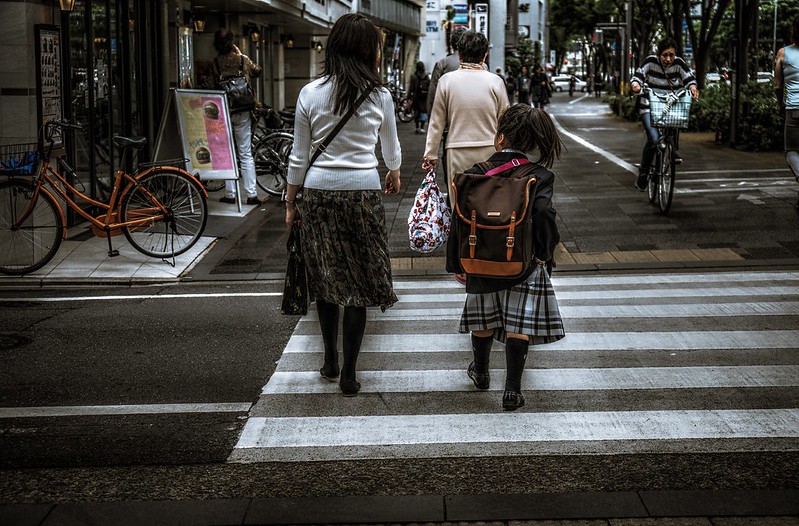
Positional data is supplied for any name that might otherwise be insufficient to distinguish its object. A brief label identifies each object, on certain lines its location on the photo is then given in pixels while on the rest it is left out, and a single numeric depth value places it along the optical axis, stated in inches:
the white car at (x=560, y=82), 3342.5
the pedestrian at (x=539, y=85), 1710.1
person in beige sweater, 321.1
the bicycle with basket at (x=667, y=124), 490.3
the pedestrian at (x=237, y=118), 553.9
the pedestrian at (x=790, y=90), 435.8
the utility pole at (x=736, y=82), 834.2
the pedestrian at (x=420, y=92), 1175.0
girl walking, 211.5
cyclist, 497.4
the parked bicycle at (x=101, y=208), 373.7
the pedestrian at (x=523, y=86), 1667.1
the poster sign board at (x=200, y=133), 526.6
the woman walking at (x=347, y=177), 221.1
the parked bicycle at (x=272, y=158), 591.8
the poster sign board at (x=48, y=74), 407.2
